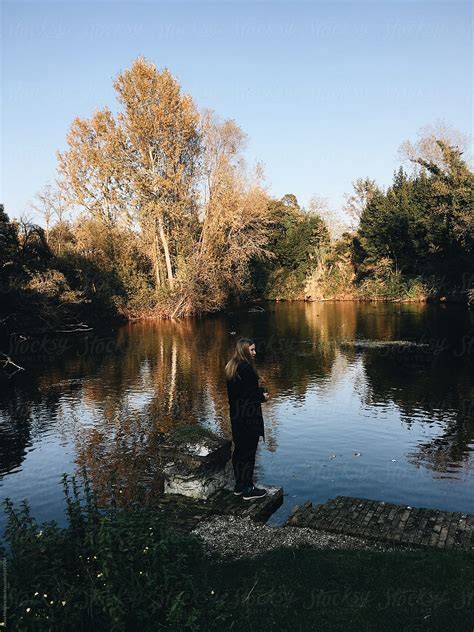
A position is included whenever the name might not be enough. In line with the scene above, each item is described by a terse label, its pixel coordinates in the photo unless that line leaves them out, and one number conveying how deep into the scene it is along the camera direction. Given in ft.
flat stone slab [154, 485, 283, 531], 24.72
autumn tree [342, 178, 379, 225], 233.37
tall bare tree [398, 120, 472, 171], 194.63
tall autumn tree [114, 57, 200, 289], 141.69
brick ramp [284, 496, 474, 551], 21.88
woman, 26.78
